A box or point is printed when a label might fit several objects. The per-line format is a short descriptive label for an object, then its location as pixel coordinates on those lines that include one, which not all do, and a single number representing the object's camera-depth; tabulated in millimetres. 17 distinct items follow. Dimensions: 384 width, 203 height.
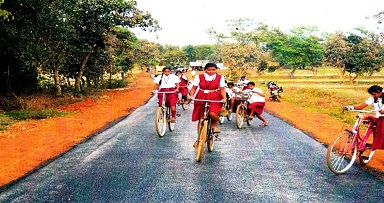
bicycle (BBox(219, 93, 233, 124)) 13195
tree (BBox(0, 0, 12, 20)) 8513
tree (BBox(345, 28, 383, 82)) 45469
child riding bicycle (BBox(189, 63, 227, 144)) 7355
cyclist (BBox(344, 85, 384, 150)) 6457
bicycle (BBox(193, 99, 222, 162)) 6945
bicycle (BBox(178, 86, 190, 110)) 16419
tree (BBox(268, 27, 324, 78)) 60406
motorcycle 22797
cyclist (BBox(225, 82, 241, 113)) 12420
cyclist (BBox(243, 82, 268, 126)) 11750
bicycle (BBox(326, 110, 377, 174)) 6297
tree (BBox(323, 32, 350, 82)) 47125
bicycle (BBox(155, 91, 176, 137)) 9546
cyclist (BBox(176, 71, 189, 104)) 15566
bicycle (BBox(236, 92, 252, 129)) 11336
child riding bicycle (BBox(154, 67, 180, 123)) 10219
